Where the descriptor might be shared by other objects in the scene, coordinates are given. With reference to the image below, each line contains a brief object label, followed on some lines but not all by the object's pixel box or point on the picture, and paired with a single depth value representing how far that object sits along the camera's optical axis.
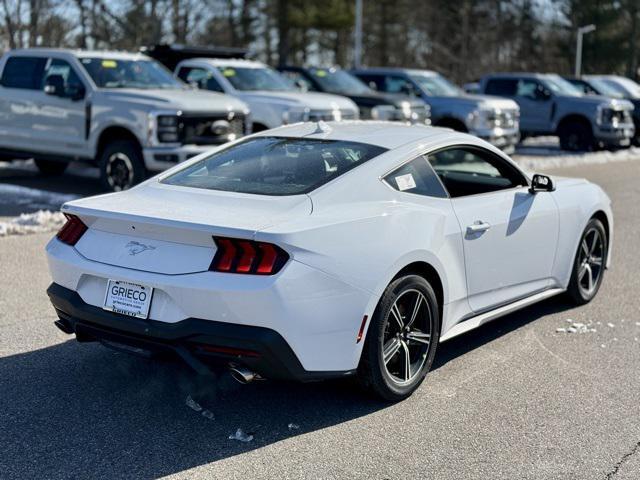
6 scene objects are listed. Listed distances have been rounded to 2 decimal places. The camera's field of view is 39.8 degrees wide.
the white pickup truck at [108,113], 11.79
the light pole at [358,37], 34.72
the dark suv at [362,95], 17.38
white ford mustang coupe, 4.12
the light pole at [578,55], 53.67
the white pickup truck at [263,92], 14.44
